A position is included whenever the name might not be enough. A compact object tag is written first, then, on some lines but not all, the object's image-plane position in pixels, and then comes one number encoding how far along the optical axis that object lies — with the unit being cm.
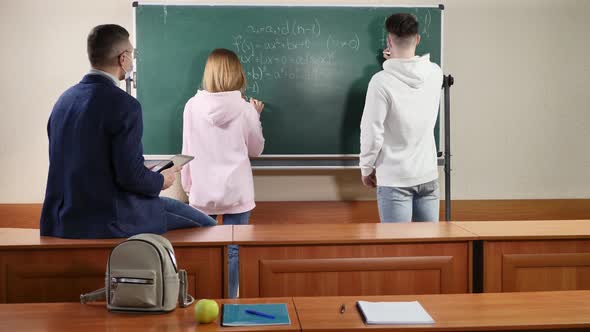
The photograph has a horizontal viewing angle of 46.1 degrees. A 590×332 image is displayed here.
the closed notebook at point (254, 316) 179
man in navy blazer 256
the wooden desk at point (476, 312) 176
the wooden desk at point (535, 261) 273
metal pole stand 423
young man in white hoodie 341
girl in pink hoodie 371
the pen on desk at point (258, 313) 184
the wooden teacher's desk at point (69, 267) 262
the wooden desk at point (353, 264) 268
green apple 181
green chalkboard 433
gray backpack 197
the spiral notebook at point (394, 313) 180
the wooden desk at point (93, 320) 178
